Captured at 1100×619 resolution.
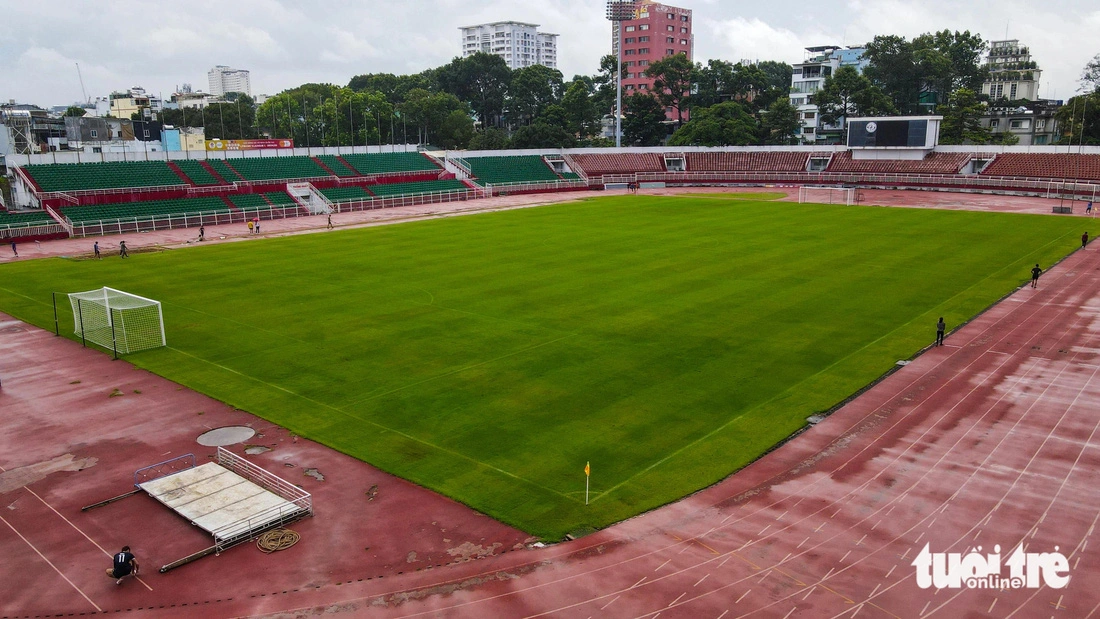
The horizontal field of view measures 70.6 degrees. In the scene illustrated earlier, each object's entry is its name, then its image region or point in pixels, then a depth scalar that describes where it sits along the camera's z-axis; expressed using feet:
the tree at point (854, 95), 387.55
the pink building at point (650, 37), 595.06
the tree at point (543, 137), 384.27
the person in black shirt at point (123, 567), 48.14
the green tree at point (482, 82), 517.96
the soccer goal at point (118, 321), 98.63
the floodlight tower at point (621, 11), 430.20
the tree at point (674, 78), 439.22
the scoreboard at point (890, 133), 312.09
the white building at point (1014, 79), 485.15
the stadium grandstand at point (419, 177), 216.95
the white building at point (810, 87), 462.60
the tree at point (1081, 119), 330.34
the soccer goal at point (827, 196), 263.49
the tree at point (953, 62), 438.40
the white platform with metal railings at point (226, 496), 54.29
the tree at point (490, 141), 406.82
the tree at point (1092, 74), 427.33
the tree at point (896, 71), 433.48
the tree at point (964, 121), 349.00
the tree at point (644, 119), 418.31
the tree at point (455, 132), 428.56
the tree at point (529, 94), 479.41
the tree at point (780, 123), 390.01
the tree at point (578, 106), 422.00
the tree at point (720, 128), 373.40
